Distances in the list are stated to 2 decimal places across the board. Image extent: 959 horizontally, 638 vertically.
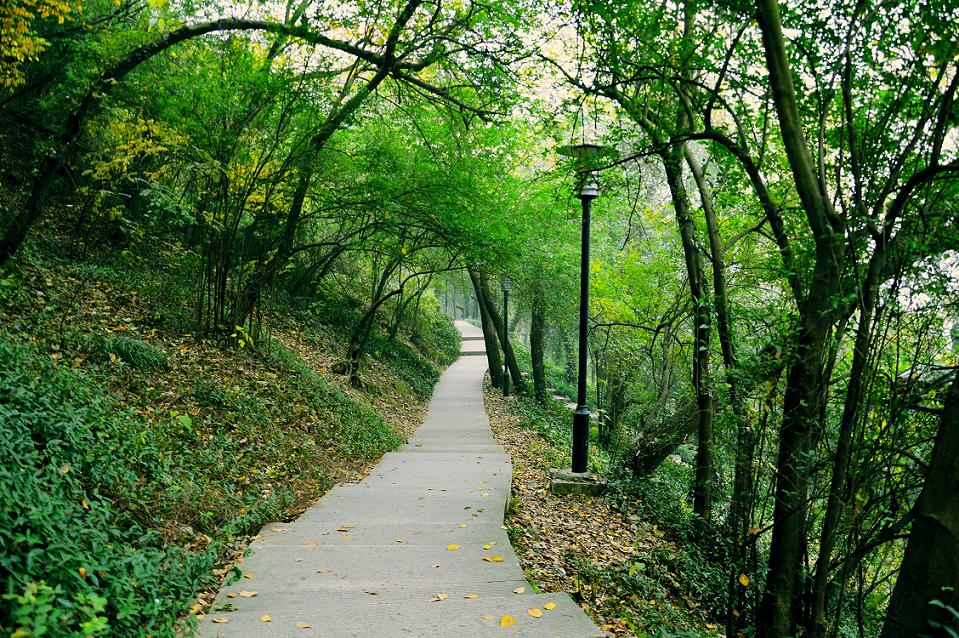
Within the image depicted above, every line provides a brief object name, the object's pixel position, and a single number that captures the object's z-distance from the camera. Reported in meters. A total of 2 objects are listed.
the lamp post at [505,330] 18.73
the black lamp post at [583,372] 7.61
